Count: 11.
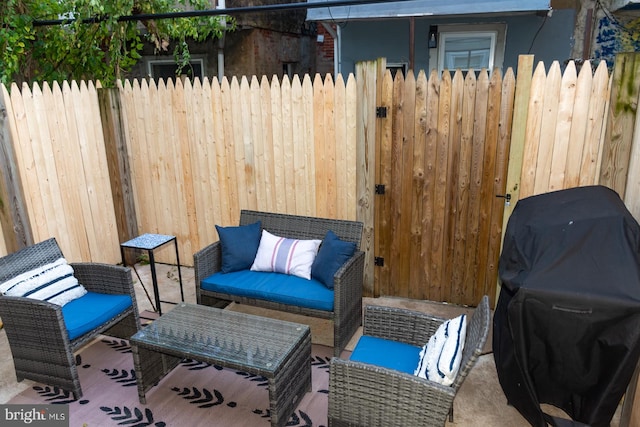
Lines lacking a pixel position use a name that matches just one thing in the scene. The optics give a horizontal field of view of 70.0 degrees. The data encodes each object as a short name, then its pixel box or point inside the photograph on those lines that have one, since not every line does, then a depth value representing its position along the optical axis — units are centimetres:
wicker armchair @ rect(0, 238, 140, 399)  308
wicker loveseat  353
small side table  392
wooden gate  379
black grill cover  238
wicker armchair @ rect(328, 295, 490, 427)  235
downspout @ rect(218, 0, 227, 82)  815
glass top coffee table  275
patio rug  295
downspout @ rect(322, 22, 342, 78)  716
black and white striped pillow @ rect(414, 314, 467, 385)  239
